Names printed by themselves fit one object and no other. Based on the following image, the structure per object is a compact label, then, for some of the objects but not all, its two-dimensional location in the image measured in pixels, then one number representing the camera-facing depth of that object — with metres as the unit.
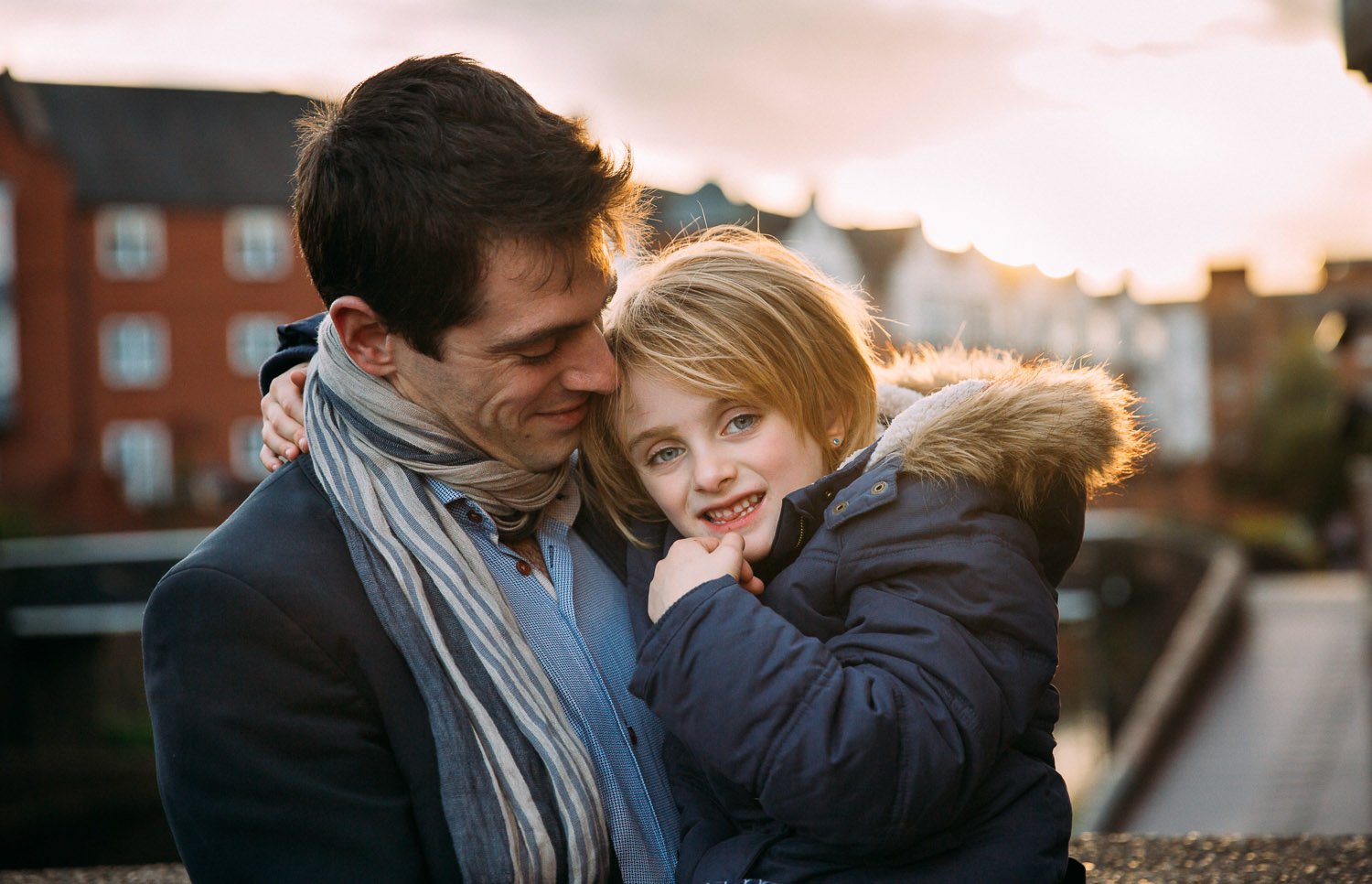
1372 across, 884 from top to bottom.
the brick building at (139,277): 26.14
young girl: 0.96
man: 0.93
